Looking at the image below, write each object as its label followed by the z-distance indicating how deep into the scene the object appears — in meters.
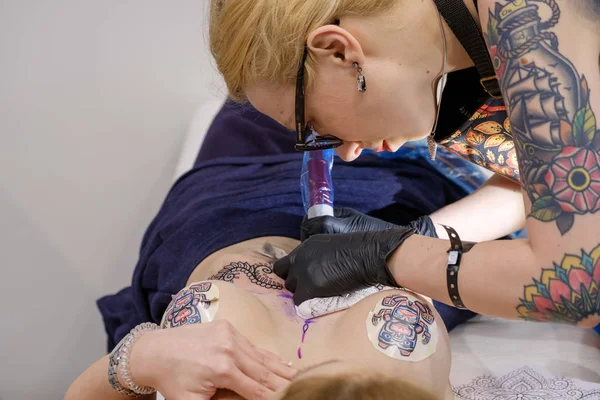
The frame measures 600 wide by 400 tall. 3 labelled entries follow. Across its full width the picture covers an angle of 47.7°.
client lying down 0.99
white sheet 1.21
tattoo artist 0.88
